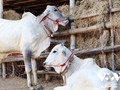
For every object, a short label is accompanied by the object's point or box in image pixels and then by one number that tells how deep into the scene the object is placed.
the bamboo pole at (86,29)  5.71
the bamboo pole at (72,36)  6.48
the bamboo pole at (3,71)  7.59
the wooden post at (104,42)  5.71
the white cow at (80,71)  2.85
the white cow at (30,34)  6.15
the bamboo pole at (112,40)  5.50
